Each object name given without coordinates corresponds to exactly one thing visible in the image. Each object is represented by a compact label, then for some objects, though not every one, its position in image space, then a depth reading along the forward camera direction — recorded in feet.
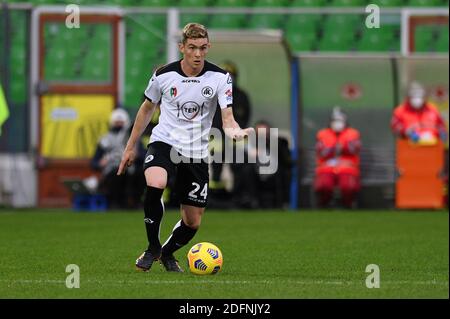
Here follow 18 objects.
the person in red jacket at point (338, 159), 68.54
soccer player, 32.58
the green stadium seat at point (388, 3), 77.05
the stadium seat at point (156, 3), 77.97
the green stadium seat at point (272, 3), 78.08
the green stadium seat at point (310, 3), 77.92
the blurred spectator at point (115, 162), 68.33
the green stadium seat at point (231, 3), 77.92
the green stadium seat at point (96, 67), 72.54
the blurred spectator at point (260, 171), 67.77
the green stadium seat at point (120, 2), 77.30
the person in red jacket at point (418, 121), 68.28
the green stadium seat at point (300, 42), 76.59
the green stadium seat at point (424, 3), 77.77
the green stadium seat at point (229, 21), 76.95
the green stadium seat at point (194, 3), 77.66
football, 32.65
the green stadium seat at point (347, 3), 77.51
